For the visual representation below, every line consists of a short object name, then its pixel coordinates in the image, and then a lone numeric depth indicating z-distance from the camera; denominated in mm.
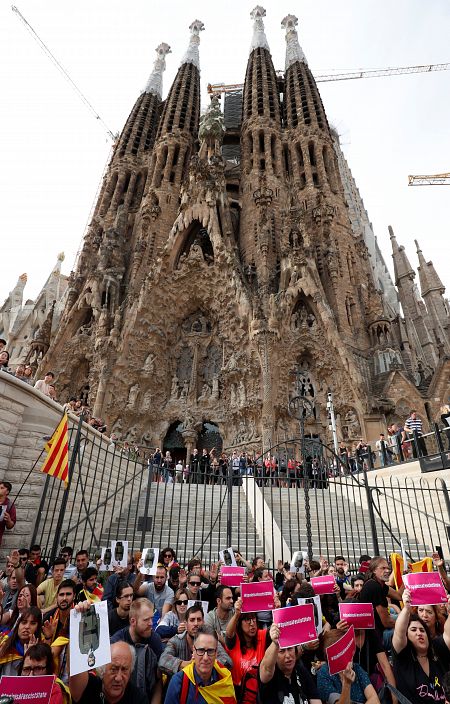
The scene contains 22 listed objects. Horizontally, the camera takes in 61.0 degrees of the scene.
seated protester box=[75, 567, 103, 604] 3955
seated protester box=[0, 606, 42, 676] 2549
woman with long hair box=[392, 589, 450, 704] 2314
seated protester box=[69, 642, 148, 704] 1969
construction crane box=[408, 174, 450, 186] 50312
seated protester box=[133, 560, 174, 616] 4016
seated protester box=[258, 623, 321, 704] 2275
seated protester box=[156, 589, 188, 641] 3229
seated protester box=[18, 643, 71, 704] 1969
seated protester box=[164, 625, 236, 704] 2164
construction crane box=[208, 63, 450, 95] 44525
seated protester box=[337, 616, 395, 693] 2723
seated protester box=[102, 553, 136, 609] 3557
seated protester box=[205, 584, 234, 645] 3127
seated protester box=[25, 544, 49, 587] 4320
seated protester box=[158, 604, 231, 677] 2486
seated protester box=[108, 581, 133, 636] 3035
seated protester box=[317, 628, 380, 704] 2484
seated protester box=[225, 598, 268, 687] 2627
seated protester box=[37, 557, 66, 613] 3805
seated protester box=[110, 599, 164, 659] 2551
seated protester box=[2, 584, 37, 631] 3070
